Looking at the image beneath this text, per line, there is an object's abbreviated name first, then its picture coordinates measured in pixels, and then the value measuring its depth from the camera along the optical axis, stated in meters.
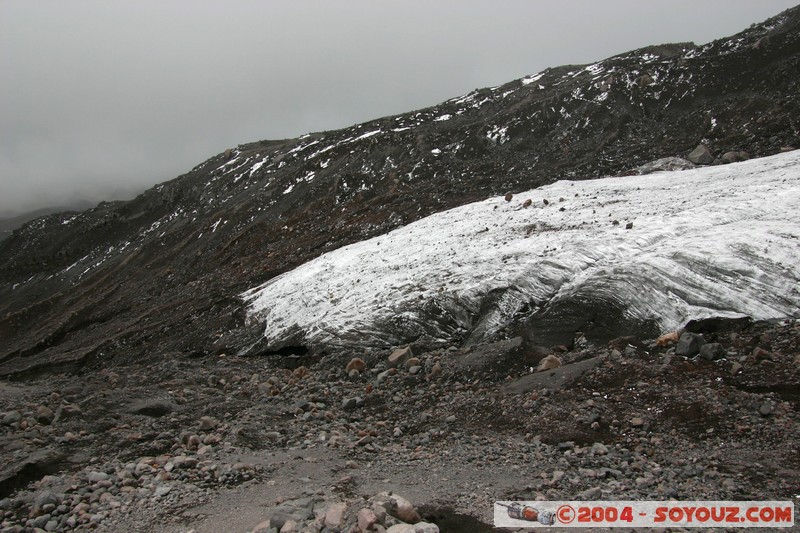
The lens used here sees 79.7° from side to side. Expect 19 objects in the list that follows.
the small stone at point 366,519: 6.60
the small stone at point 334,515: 7.01
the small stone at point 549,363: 12.66
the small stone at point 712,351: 11.07
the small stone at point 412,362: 14.77
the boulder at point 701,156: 26.17
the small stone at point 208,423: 12.02
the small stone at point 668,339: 12.16
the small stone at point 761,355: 10.65
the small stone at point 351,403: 13.20
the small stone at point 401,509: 7.08
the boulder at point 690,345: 11.47
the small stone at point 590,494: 7.54
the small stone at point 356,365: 15.61
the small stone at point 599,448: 8.97
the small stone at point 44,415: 12.42
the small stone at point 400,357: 15.20
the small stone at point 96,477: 9.22
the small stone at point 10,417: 11.96
